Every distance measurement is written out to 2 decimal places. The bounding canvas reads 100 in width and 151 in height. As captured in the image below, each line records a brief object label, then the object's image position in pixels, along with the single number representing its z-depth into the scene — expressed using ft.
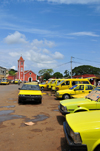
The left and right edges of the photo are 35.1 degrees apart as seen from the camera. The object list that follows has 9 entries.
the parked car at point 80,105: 19.92
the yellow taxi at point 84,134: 10.17
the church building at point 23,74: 314.35
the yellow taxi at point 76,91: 42.98
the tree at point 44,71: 328.08
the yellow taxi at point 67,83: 54.47
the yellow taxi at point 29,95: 36.17
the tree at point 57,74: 326.30
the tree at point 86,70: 264.23
